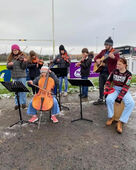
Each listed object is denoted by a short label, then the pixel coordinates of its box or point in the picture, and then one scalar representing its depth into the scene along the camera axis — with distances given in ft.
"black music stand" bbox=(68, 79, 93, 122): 10.85
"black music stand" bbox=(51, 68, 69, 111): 14.00
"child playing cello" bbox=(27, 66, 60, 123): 11.36
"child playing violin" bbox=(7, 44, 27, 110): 13.58
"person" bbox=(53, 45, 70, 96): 18.30
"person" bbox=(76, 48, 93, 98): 16.90
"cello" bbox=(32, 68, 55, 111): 10.16
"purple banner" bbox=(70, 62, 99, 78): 24.65
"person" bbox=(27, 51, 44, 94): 16.36
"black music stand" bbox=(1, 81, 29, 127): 10.11
